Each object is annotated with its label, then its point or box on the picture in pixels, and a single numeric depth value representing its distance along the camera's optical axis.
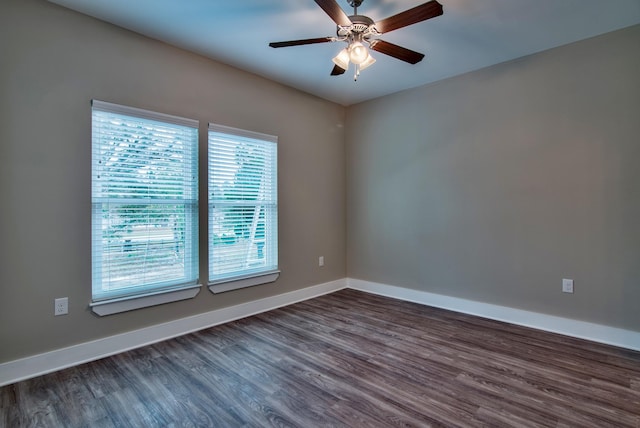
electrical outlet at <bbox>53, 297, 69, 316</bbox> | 2.36
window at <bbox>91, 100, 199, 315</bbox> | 2.55
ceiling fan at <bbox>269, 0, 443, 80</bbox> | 1.83
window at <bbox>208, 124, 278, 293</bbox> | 3.25
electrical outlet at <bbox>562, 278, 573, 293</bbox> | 2.92
